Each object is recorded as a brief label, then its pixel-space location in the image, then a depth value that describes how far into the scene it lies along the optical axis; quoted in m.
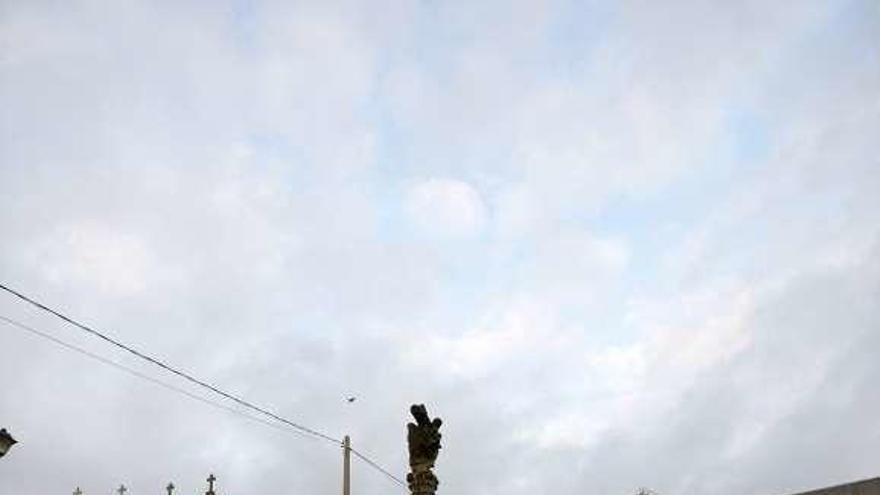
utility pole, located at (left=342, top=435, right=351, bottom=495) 26.62
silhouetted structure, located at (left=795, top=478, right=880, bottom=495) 17.83
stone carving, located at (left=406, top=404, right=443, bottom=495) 12.79
